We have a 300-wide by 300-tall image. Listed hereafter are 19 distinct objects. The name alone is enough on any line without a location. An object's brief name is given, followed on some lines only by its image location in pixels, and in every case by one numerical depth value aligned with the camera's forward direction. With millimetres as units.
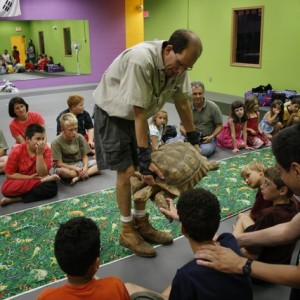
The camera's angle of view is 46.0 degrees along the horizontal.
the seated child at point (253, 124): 5120
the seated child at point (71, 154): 3855
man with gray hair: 4732
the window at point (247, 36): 8742
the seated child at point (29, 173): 3408
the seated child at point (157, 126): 4431
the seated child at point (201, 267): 1289
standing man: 2082
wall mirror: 10305
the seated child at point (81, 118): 4410
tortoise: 2213
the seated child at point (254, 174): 2710
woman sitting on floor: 4211
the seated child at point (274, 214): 2020
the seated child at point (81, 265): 1320
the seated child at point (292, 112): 5270
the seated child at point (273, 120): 5316
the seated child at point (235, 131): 4910
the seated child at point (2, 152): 4211
